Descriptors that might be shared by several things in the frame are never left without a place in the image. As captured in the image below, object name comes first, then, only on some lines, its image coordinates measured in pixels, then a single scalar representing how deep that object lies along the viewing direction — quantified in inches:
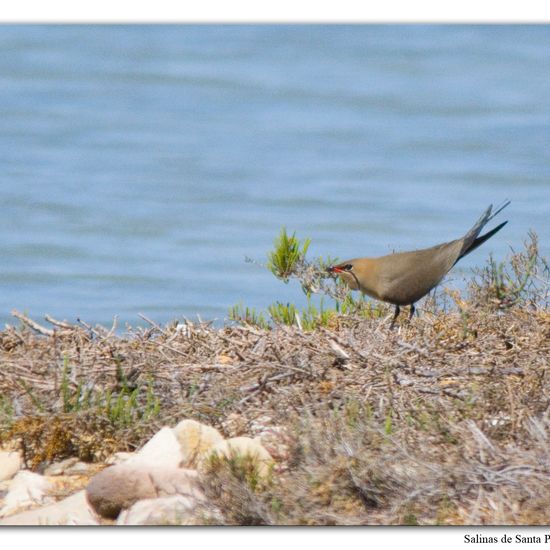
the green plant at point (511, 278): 541.6
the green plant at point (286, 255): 574.6
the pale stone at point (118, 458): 398.3
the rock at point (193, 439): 382.9
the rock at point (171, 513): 352.2
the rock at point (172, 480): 364.8
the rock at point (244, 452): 363.3
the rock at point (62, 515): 362.6
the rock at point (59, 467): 403.2
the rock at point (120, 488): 363.3
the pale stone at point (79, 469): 401.4
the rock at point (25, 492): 379.9
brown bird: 518.0
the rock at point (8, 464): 401.7
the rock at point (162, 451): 376.2
